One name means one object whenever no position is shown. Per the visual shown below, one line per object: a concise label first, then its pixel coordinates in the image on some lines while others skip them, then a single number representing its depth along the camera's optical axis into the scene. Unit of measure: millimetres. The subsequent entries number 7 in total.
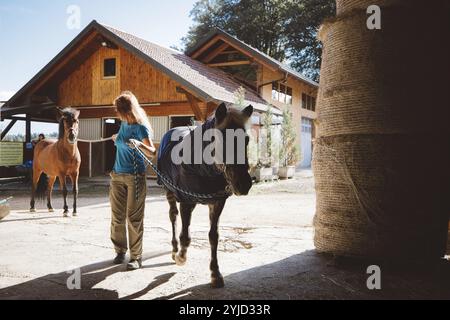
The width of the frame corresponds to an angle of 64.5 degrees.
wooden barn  14080
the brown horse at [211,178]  2912
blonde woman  3844
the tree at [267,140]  14250
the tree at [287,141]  15492
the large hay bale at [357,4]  3639
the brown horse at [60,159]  6809
